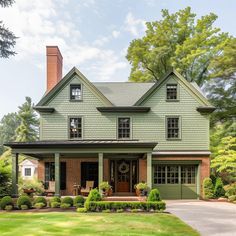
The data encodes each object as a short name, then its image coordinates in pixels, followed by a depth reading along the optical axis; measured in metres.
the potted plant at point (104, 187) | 19.83
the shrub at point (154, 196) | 17.45
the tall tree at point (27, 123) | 56.28
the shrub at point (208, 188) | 23.06
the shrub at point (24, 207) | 17.92
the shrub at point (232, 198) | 21.84
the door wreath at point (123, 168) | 24.88
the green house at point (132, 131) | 24.42
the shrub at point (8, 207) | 17.69
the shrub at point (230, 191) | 22.69
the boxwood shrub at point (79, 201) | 17.95
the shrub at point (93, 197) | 17.38
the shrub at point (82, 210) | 16.69
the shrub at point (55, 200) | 18.43
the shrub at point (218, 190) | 23.14
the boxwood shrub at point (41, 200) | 18.46
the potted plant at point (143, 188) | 19.98
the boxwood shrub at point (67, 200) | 18.24
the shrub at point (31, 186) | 20.96
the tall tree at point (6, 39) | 21.91
